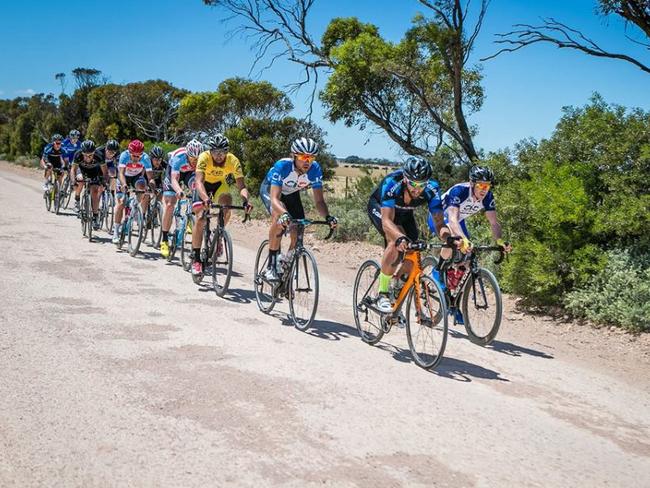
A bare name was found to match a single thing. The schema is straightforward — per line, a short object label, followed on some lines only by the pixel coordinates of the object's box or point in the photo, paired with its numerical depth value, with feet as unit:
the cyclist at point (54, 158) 62.52
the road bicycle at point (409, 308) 20.98
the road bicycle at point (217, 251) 30.04
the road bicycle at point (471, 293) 24.36
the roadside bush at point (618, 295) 26.76
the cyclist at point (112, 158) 47.78
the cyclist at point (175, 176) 37.32
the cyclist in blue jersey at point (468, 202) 25.18
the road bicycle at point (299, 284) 25.07
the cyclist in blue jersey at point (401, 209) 21.77
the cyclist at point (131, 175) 42.14
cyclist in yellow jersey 31.07
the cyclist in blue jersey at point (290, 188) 25.88
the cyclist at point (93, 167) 47.24
